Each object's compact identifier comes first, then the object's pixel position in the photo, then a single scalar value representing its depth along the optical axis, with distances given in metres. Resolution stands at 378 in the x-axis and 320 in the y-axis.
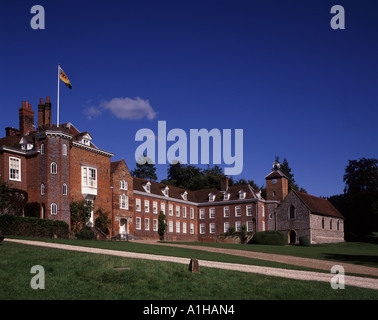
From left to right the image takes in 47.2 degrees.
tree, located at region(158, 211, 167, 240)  58.44
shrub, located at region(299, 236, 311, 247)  52.67
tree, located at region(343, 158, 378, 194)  69.50
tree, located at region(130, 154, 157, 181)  87.50
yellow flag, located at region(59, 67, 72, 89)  39.28
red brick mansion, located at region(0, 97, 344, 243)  39.19
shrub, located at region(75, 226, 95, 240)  38.38
